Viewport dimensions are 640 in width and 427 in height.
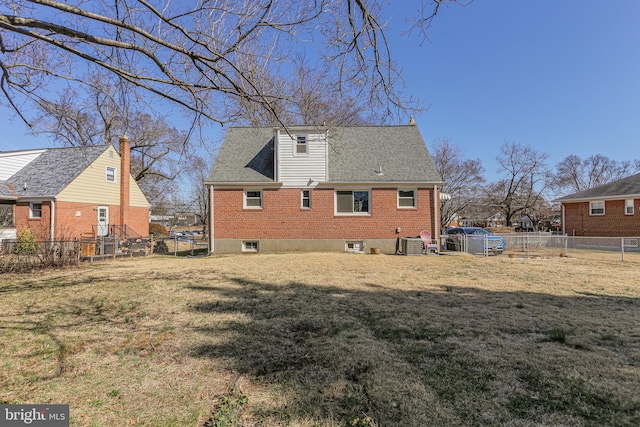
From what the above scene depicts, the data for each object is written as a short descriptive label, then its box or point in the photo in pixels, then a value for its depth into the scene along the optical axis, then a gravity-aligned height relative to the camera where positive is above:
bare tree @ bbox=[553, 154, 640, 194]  49.91 +7.30
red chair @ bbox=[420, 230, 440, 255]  15.30 -1.15
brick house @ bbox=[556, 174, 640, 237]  19.78 +0.55
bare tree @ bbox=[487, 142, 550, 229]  34.18 +2.86
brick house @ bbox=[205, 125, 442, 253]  15.94 +0.82
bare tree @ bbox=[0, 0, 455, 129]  3.91 +2.46
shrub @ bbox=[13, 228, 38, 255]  11.41 -0.83
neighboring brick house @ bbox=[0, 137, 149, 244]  18.23 +2.05
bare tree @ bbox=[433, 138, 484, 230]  29.00 +3.51
